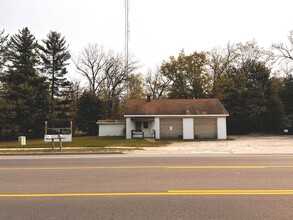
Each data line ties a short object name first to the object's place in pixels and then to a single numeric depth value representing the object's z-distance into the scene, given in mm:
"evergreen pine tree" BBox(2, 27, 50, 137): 45500
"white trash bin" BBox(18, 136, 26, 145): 29289
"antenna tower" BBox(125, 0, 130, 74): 41075
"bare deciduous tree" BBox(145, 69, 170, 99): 61688
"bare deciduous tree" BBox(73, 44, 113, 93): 60250
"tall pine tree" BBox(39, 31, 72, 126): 57094
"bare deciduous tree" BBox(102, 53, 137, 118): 59344
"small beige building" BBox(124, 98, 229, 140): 38688
